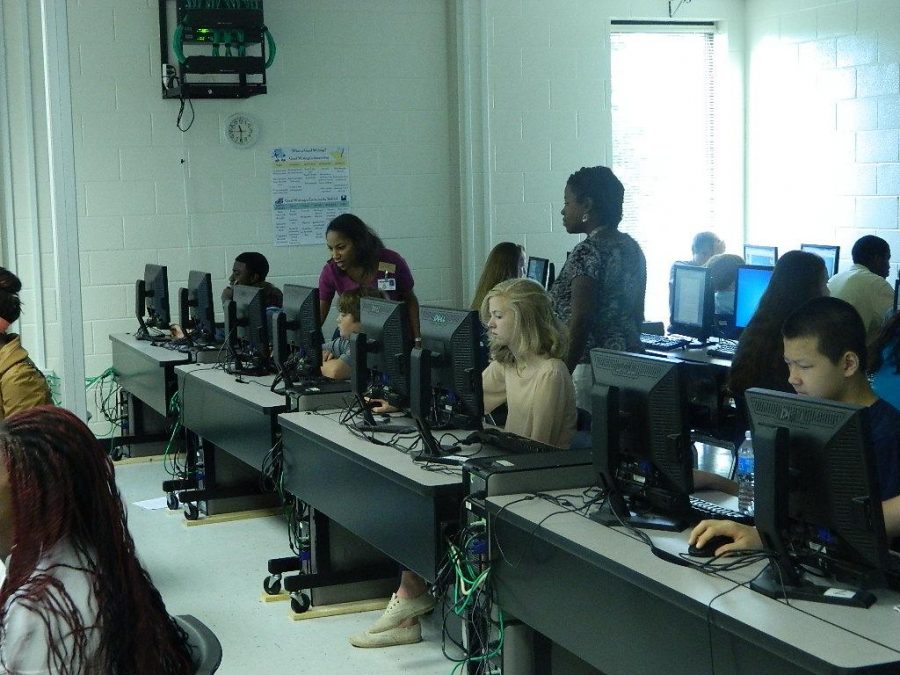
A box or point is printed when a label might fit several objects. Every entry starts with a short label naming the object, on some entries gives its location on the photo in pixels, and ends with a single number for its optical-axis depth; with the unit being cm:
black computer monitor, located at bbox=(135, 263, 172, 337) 662
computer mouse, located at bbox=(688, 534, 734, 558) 241
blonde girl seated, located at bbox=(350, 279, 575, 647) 374
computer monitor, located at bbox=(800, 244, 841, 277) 670
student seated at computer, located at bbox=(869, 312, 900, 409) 274
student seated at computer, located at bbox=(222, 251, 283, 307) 642
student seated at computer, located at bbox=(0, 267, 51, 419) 363
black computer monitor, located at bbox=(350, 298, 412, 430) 377
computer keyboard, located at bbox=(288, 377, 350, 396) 444
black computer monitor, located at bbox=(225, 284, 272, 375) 513
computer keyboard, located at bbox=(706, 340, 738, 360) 600
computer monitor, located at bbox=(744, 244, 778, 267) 728
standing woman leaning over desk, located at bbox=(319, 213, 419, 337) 539
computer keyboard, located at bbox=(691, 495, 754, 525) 257
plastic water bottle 284
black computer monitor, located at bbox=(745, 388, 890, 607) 208
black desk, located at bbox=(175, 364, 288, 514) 467
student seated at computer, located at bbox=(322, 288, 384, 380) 476
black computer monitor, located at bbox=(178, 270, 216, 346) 610
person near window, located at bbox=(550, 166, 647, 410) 435
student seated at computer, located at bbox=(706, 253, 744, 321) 662
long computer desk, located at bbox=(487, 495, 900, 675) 195
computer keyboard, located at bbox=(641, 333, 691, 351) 635
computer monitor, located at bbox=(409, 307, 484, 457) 346
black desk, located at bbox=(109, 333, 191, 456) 601
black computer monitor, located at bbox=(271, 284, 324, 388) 456
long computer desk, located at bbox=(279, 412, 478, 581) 319
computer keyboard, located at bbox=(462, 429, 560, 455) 337
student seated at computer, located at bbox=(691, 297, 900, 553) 247
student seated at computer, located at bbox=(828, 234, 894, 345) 625
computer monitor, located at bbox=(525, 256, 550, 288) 728
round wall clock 731
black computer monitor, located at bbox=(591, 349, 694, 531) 260
